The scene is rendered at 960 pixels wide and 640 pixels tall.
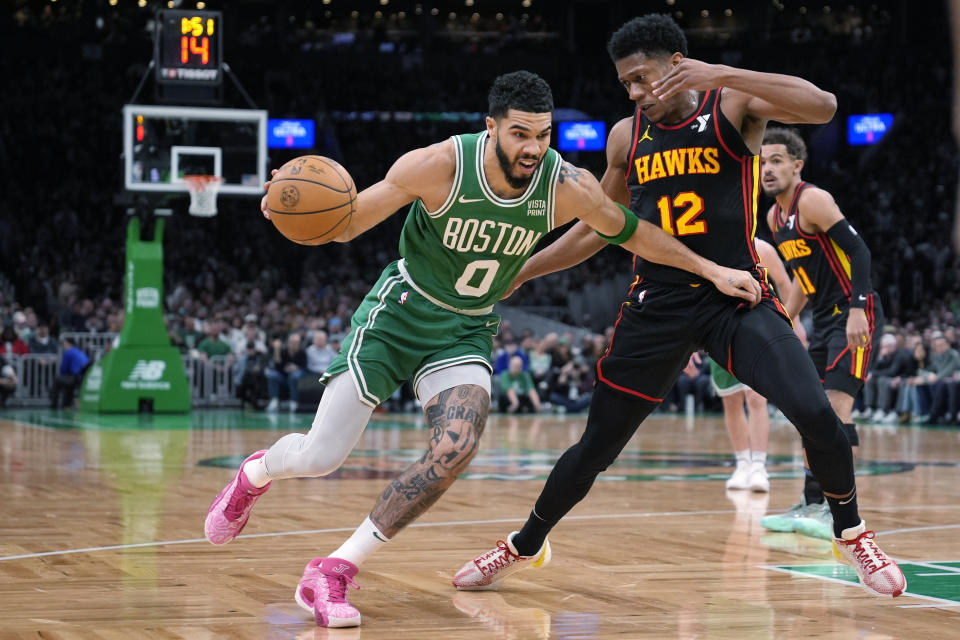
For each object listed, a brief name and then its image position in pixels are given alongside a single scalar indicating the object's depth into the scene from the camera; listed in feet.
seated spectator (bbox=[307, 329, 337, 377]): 65.82
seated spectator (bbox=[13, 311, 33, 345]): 69.92
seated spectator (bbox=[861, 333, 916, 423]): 64.49
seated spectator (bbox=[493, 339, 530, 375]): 69.87
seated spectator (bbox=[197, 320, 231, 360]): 70.23
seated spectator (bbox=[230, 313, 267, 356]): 70.74
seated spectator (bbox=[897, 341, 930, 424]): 63.82
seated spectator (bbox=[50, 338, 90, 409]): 67.67
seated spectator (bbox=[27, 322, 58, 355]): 69.05
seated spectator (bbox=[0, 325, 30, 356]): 67.77
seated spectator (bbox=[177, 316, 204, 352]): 70.95
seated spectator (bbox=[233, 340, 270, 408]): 69.41
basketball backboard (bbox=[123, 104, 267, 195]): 58.85
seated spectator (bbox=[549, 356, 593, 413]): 70.54
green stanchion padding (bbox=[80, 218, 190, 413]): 61.31
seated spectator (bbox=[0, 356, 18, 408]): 67.31
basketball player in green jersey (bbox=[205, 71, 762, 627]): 14.93
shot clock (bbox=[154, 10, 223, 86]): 58.03
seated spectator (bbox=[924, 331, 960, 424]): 62.03
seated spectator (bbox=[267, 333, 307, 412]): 66.90
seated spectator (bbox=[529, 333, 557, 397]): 71.05
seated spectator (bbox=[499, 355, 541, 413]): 68.64
